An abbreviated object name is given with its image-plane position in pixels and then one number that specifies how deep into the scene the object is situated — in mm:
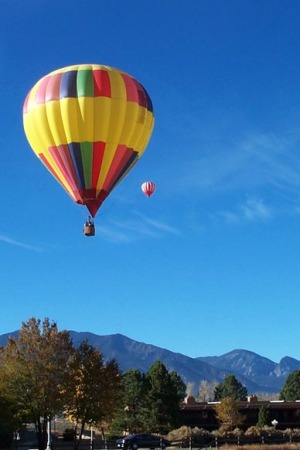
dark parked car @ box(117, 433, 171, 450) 59156
